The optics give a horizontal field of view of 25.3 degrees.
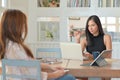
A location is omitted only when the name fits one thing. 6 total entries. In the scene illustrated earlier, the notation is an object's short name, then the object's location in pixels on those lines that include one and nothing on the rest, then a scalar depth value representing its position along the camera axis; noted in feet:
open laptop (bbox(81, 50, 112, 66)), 8.34
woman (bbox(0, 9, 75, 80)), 7.27
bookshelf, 15.64
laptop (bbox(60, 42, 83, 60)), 9.35
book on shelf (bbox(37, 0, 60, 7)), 15.90
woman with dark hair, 11.42
